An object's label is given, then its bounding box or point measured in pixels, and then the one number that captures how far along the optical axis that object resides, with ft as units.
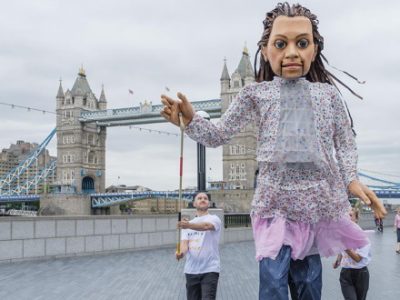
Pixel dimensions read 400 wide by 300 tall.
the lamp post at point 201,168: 42.91
